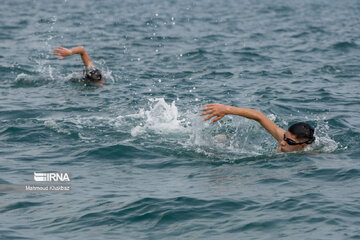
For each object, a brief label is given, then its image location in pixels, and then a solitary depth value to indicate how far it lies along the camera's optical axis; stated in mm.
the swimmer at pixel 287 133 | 19922
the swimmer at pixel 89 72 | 33062
